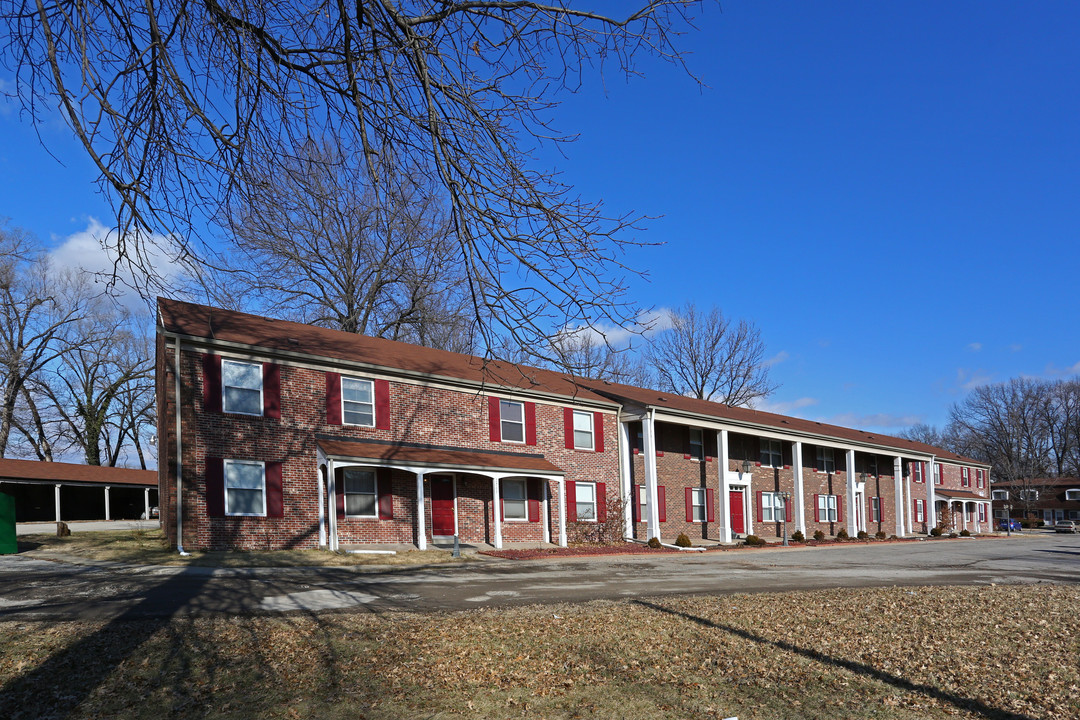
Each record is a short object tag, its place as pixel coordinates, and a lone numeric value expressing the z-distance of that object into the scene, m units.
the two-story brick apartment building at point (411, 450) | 20.11
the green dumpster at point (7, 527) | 19.23
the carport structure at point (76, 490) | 35.81
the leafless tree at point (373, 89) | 5.69
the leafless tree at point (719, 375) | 54.31
